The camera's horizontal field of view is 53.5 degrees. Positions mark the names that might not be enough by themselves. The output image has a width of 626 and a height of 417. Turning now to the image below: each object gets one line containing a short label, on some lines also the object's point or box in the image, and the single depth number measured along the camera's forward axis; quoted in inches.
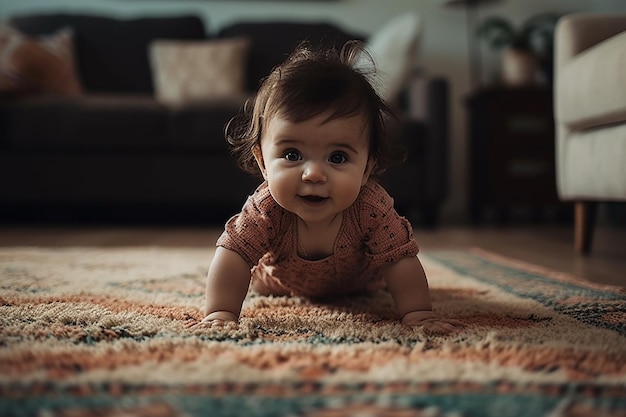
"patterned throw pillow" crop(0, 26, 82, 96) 94.1
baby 28.8
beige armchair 50.2
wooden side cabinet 105.6
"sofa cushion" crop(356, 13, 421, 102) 95.3
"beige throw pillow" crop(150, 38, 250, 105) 106.7
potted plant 110.6
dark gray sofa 88.7
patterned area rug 17.5
